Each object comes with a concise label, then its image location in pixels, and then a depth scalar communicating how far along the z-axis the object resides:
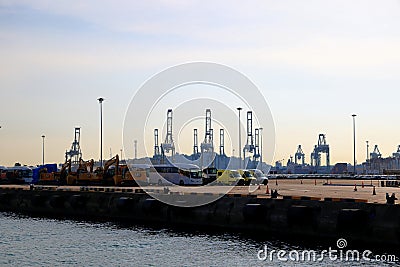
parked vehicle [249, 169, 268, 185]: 85.47
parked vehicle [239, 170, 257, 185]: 81.88
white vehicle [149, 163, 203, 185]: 80.81
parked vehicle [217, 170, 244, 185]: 80.69
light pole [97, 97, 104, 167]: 92.84
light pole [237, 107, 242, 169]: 104.94
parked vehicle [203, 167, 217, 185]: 84.44
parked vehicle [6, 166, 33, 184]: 100.50
